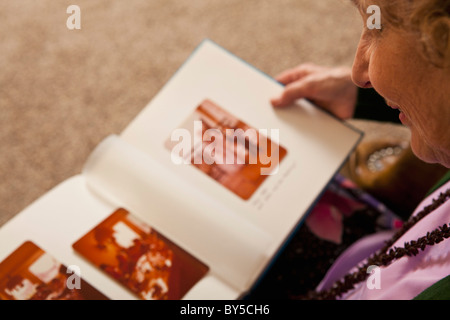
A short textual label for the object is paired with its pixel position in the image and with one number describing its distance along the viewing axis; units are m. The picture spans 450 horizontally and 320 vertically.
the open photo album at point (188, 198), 0.59
